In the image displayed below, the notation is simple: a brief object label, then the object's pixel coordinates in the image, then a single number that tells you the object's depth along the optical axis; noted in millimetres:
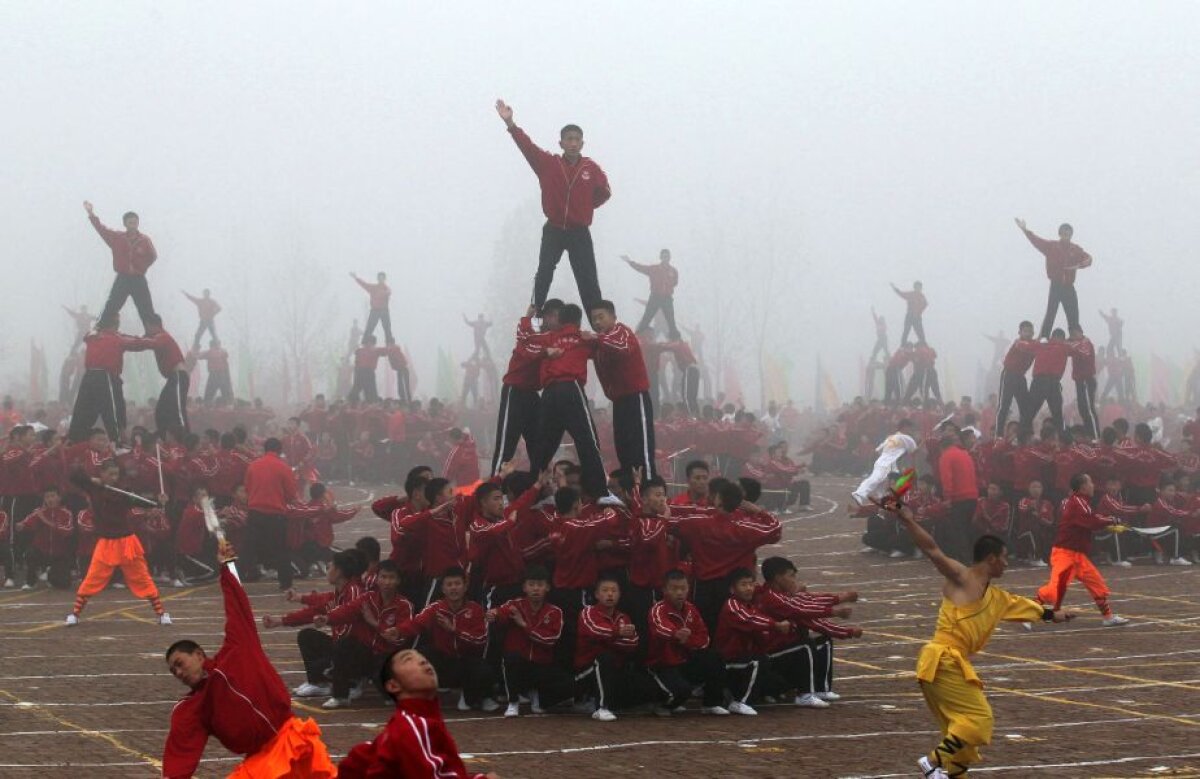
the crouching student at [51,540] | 22844
